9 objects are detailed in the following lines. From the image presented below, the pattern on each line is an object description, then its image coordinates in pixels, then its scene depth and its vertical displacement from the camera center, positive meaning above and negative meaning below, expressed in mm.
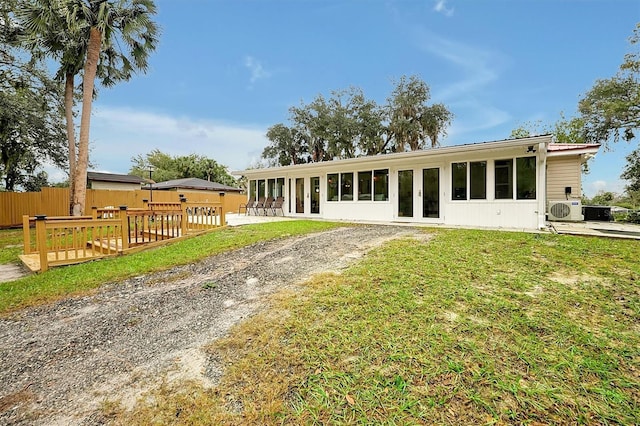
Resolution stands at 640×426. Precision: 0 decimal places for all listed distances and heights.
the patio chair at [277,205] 13664 +82
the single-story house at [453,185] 7656 +653
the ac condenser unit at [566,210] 9547 -236
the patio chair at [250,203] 14680 +203
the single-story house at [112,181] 19628 +1937
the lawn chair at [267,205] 13969 +89
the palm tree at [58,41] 8914 +5773
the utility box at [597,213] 10664 -395
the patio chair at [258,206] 14253 +49
